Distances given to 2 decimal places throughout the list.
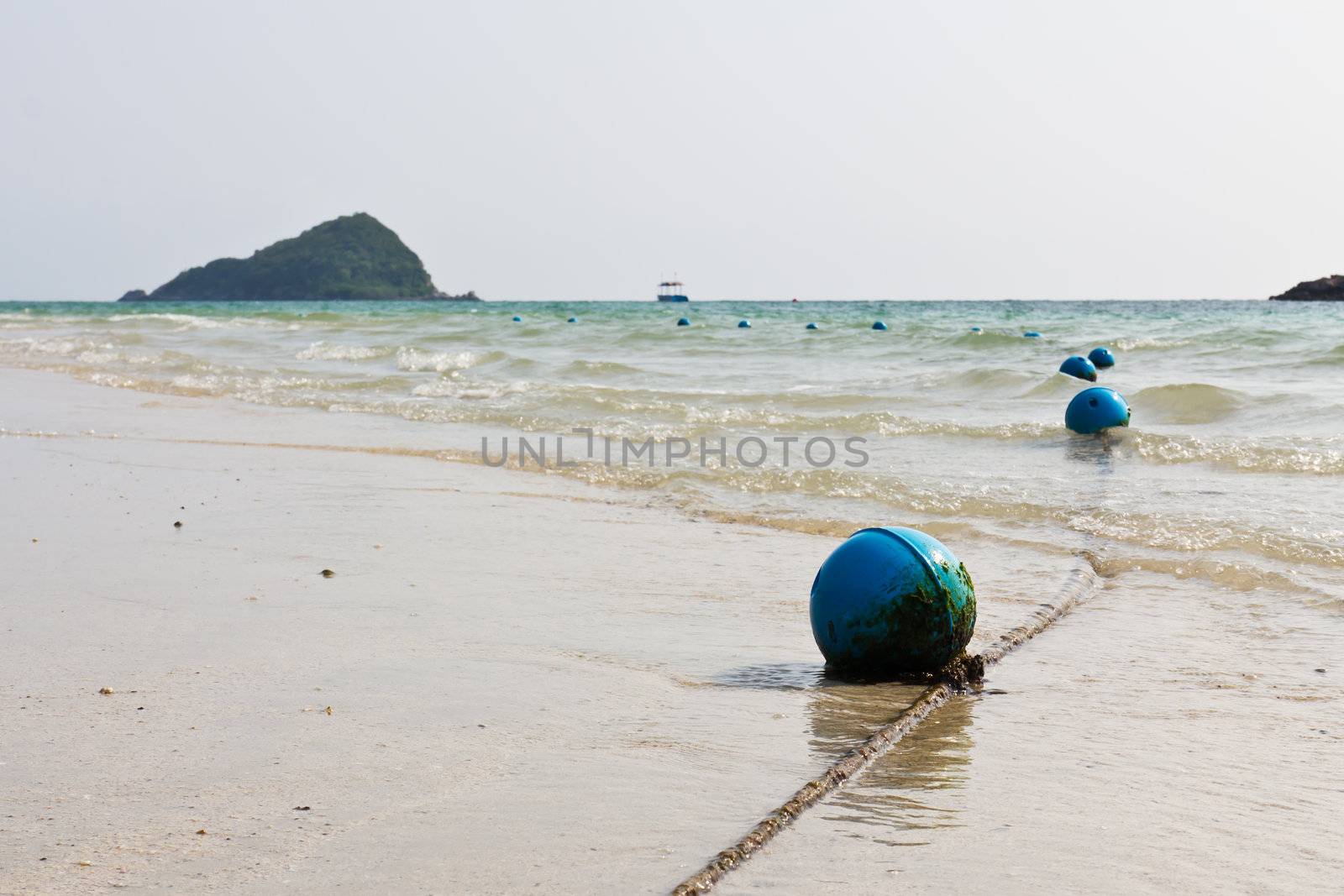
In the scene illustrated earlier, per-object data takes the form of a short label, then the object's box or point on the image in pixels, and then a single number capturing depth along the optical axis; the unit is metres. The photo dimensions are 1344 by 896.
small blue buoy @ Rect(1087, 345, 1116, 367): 20.84
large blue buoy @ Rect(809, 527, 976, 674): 4.33
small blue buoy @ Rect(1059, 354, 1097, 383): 16.77
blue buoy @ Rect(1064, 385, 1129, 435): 11.56
